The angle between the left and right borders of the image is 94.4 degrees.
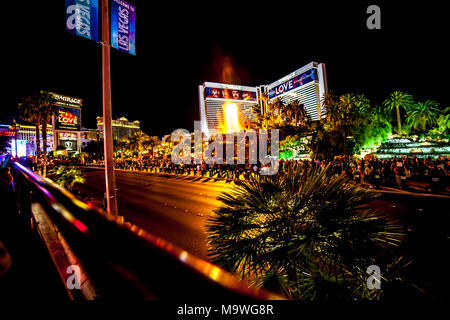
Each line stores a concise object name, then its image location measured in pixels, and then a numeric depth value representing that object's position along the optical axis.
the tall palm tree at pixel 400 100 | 53.16
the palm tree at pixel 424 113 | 50.19
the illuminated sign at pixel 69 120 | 95.56
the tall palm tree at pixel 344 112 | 37.17
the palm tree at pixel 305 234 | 1.84
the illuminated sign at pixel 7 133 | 49.73
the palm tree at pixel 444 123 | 38.53
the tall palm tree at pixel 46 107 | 28.62
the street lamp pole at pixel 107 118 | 5.37
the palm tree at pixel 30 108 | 28.06
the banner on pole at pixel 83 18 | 5.14
